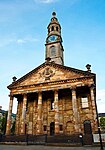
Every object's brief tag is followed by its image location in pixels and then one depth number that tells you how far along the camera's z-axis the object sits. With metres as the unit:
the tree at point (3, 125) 47.43
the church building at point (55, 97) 25.64
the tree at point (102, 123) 60.62
